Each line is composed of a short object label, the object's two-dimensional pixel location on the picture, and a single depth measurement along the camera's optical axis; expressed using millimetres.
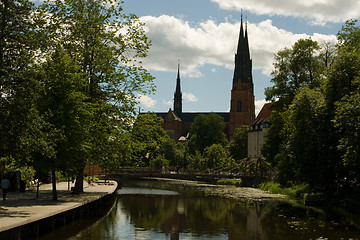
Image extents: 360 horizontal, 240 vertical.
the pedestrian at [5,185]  24725
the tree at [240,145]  101950
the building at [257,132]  82875
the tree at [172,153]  106312
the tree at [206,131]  116562
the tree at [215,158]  92250
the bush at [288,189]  41469
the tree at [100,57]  30984
